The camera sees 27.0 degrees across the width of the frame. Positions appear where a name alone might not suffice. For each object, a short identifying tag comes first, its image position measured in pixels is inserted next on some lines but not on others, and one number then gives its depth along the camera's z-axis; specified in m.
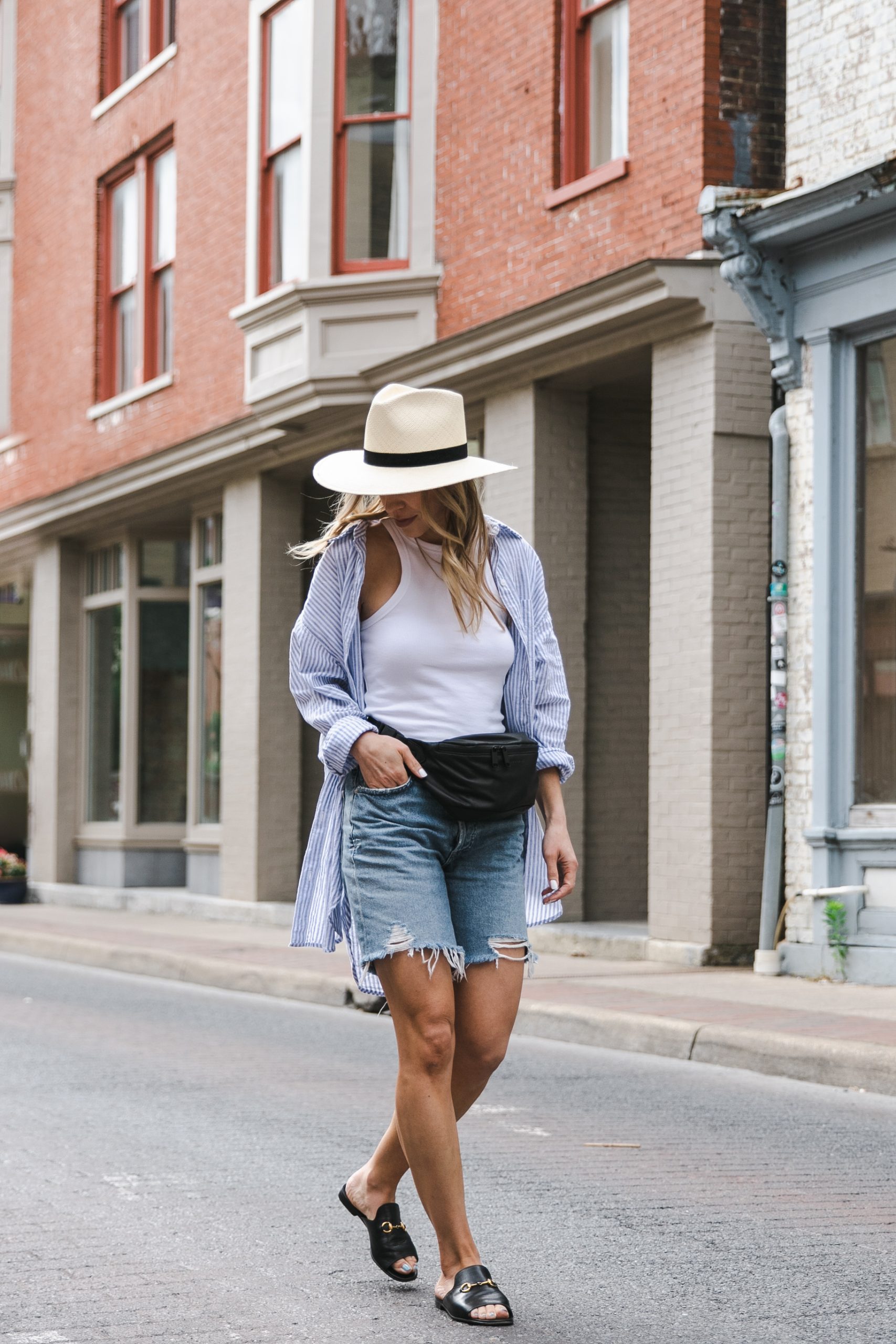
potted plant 21.19
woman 4.01
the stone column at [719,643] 11.77
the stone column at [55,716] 21.25
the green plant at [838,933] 10.80
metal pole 11.25
